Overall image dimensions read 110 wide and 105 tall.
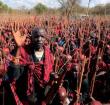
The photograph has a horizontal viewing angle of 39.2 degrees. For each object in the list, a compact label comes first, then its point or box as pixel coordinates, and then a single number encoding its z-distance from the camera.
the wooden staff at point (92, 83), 2.17
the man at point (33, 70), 2.17
